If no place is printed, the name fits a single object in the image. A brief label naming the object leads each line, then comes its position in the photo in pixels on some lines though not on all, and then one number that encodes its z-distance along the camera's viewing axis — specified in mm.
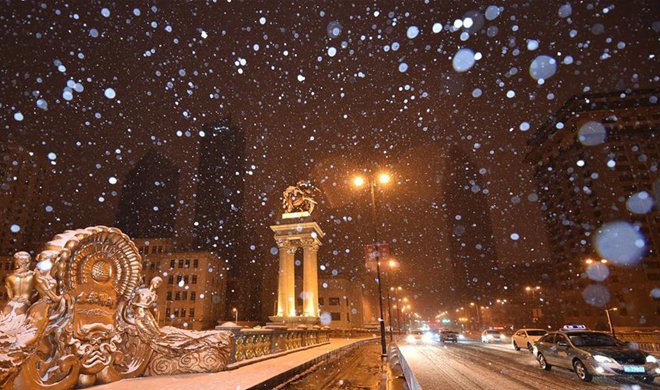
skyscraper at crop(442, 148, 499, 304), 143875
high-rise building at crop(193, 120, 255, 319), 150625
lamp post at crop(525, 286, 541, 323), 91481
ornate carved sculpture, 6504
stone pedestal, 27969
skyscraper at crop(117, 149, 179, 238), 182000
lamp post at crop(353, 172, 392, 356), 18641
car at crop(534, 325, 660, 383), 9363
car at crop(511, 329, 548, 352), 21367
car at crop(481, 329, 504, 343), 33156
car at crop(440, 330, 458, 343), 33656
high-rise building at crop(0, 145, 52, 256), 89562
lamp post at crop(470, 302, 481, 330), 131400
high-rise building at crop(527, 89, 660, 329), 68375
